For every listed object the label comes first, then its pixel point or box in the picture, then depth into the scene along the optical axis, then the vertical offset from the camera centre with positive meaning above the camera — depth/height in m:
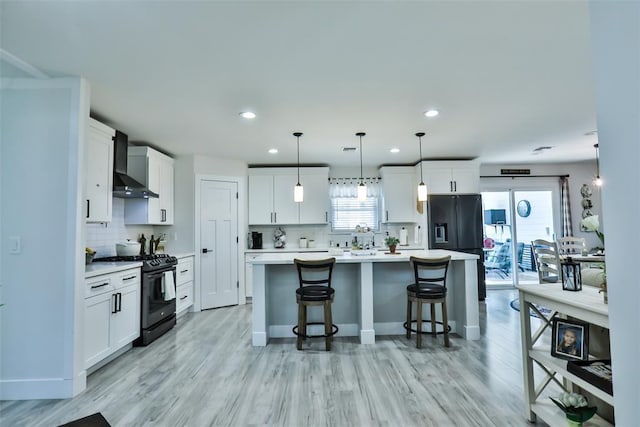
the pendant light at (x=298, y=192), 4.20 +0.47
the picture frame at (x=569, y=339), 1.75 -0.63
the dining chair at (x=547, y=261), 4.35 -0.48
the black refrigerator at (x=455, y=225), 5.65 +0.03
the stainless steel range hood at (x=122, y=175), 3.76 +0.65
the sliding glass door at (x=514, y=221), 6.57 +0.10
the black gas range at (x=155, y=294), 3.69 -0.77
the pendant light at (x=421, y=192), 4.15 +0.45
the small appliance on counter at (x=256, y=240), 6.02 -0.21
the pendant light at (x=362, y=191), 4.37 +0.49
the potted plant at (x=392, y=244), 4.02 -0.20
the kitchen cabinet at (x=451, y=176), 5.81 +0.90
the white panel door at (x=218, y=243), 5.32 -0.24
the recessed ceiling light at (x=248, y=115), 3.46 +1.23
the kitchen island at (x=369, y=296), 3.69 -0.81
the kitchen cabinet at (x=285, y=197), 6.04 +0.58
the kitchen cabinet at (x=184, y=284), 4.65 -0.81
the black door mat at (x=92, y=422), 1.32 -0.78
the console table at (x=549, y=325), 1.60 -0.67
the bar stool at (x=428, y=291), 3.43 -0.68
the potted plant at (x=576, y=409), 1.64 -0.93
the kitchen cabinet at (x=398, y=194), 6.10 +0.62
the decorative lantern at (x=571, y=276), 1.92 -0.30
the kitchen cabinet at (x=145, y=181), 4.49 +0.68
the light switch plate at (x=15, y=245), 2.55 -0.11
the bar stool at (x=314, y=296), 3.38 -0.70
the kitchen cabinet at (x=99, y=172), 3.32 +0.62
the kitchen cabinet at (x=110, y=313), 2.85 -0.80
